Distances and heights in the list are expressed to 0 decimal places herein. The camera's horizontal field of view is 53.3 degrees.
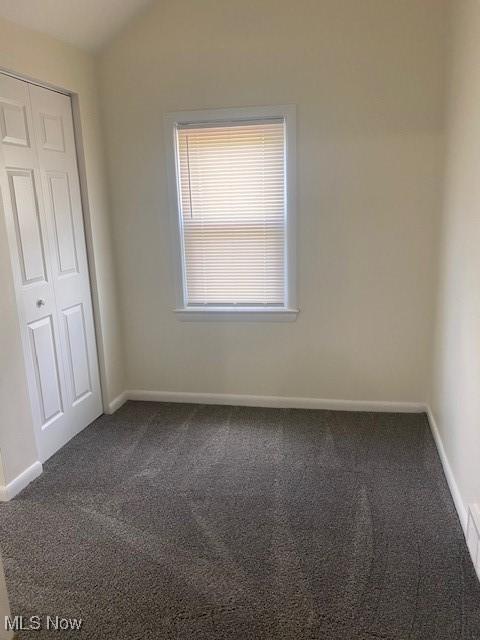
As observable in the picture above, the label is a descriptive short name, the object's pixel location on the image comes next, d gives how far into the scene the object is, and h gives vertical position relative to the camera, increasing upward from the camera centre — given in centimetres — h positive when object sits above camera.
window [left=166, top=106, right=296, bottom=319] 315 +1
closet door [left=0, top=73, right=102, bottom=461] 254 -21
